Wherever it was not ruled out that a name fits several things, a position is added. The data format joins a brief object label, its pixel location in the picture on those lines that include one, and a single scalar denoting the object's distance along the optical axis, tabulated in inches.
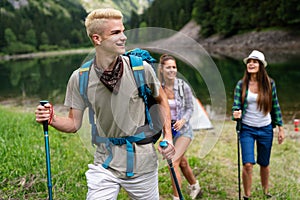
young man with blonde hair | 122.0
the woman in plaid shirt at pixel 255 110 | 217.0
